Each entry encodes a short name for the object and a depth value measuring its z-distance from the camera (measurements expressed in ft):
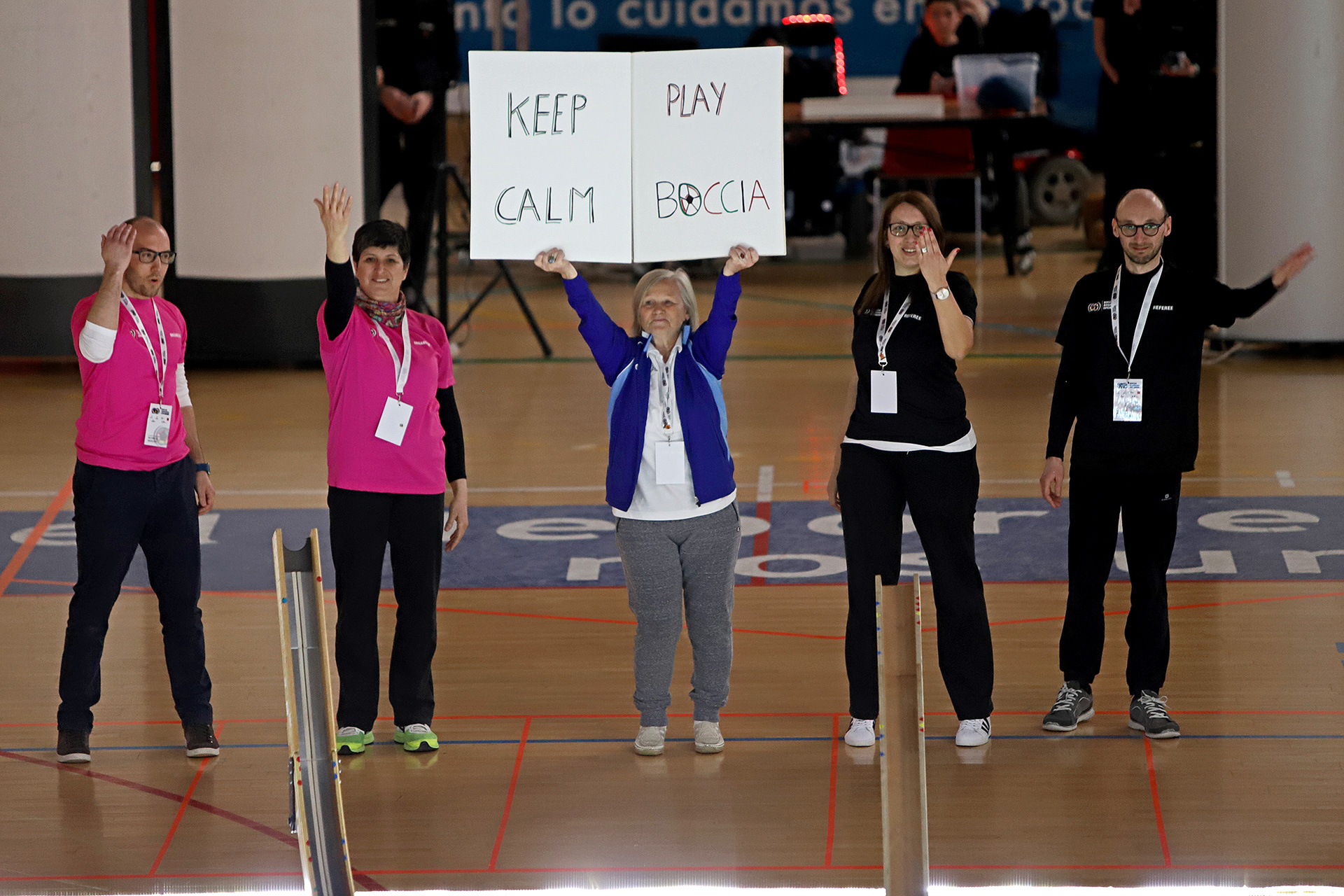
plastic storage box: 109.60
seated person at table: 118.52
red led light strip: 133.59
